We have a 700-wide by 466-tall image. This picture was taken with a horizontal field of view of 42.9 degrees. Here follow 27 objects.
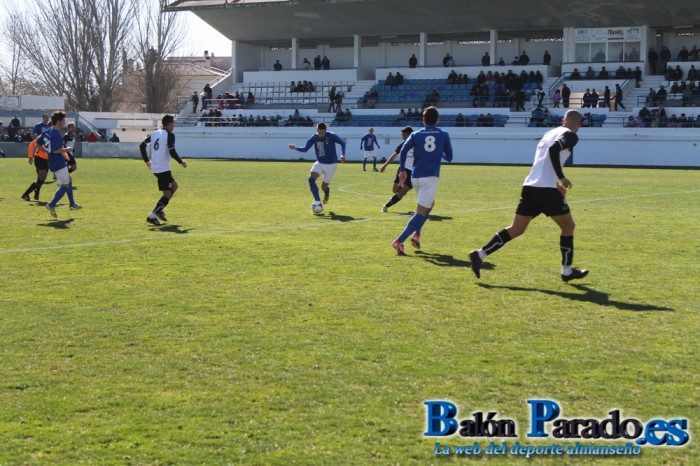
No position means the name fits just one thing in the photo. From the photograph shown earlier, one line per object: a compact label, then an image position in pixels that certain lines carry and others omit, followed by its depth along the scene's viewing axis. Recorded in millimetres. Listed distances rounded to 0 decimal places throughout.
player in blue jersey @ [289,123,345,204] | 18484
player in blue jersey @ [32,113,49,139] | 19003
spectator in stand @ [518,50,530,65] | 57241
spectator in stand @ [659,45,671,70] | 53844
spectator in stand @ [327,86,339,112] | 57306
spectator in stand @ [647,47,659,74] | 54688
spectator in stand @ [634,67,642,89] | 51853
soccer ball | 17939
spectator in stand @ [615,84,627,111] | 48656
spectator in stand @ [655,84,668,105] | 48312
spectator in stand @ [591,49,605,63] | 55969
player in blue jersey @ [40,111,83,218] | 17453
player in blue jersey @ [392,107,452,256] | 12414
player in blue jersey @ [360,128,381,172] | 35125
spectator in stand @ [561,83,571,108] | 50125
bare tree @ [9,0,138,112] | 75000
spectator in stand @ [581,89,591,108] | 49972
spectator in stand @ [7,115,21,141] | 55781
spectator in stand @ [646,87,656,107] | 48562
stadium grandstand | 48375
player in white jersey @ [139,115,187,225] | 16062
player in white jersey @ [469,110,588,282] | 9820
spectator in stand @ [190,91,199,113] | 62250
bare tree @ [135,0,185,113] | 76625
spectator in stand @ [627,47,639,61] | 55094
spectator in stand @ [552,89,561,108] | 50375
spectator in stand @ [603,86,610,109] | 49188
